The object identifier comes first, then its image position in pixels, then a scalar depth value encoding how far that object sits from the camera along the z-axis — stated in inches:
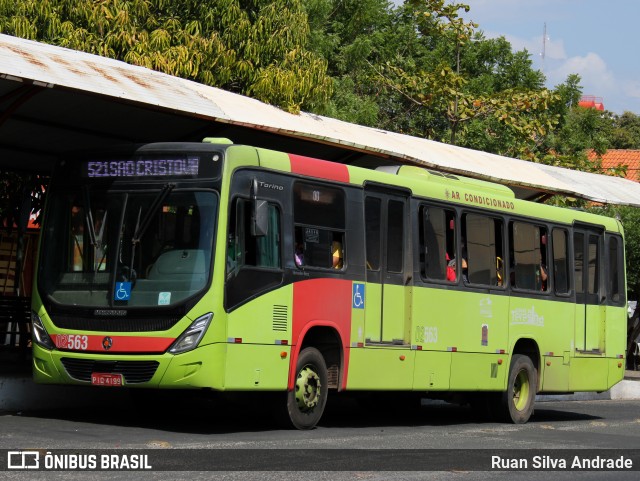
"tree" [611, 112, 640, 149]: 3193.9
